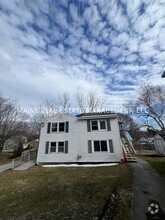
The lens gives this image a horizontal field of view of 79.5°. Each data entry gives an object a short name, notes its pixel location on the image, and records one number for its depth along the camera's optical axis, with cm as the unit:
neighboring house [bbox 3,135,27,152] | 1983
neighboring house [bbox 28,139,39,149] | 2675
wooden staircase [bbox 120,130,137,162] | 1058
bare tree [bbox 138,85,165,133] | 1864
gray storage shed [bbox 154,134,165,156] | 1320
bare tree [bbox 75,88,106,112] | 2226
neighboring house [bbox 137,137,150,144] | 3352
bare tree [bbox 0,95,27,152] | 1766
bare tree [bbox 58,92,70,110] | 2311
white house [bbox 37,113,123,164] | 1082
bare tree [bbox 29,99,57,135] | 2392
